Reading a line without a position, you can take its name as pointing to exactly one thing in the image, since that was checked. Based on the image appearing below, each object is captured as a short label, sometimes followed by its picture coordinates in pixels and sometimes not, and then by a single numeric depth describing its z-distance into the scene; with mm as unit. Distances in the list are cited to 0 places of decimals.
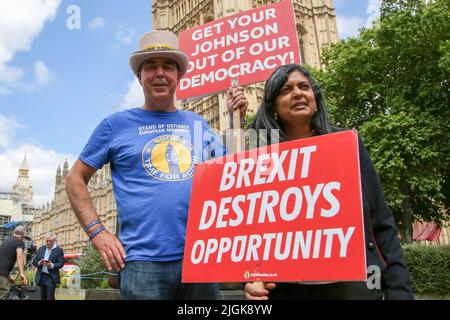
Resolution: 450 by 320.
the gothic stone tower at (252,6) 33094
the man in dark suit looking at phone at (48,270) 7918
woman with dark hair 1673
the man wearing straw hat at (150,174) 1977
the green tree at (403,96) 13992
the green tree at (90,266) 23938
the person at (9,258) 7254
